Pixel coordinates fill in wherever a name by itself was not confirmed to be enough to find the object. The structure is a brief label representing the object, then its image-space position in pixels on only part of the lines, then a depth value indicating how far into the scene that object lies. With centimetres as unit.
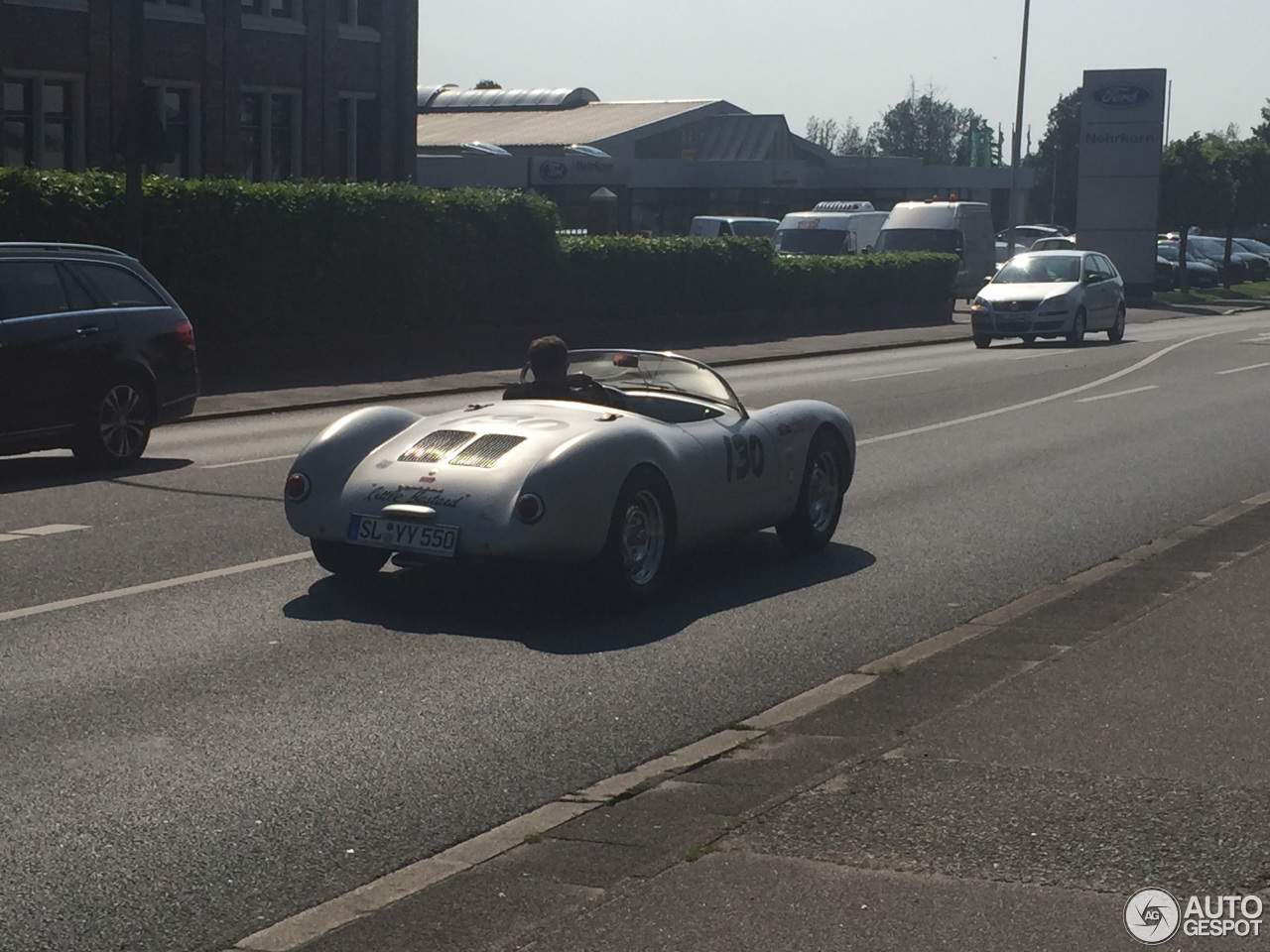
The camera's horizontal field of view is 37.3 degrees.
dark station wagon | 1373
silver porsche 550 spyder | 840
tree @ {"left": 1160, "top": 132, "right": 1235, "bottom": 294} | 5788
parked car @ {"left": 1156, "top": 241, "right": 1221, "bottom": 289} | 6406
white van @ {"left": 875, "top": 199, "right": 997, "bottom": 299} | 4559
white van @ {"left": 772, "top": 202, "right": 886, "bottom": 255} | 4638
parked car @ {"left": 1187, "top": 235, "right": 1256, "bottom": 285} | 6762
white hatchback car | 3269
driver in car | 964
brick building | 3088
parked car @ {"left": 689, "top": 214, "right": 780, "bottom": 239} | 5112
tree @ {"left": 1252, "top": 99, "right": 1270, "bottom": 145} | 13025
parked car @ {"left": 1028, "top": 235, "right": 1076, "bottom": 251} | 5700
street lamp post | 5484
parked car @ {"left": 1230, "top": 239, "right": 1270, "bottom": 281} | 7125
